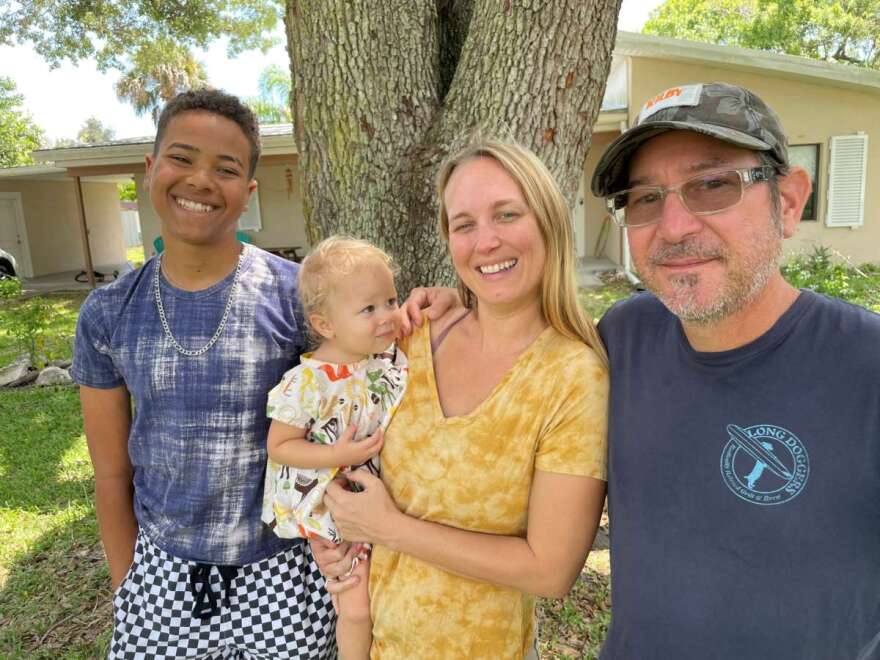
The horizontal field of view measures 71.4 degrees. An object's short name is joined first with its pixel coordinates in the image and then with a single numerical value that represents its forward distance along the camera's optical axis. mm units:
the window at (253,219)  15828
